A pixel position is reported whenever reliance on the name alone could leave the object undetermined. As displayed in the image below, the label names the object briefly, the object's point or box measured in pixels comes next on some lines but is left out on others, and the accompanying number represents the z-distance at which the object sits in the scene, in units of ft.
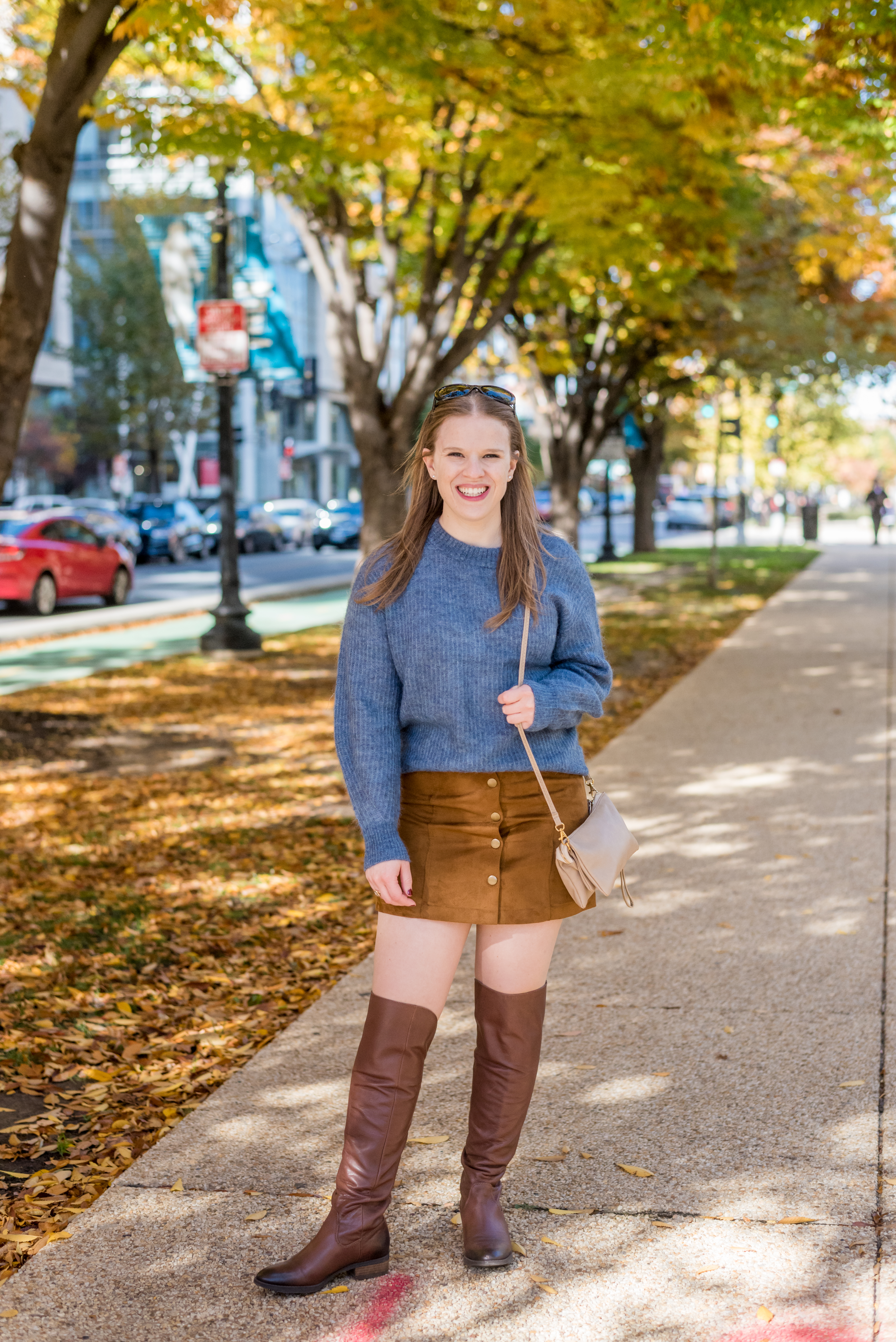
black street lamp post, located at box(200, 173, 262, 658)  49.19
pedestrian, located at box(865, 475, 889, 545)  133.80
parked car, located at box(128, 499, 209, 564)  112.98
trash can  143.13
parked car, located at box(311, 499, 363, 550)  133.39
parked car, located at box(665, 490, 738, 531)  207.00
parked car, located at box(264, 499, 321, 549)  141.28
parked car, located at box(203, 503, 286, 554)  127.24
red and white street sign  49.32
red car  65.87
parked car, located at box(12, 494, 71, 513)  118.42
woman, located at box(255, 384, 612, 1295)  10.07
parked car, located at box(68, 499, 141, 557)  99.14
